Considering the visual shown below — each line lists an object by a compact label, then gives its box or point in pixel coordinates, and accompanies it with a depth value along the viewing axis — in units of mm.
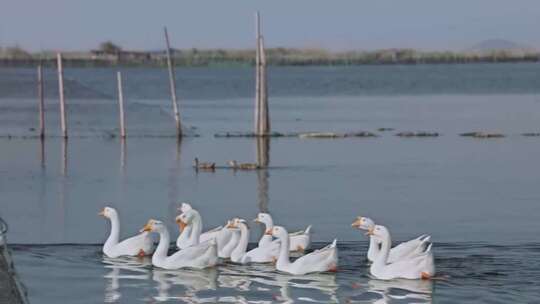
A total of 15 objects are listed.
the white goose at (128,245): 20297
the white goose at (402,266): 18188
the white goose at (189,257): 19422
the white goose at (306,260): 18688
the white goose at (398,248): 19234
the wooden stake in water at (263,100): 40688
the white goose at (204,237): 20453
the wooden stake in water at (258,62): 41322
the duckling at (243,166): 33066
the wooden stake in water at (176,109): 42434
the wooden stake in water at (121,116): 41188
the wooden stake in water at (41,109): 41906
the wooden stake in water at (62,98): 40594
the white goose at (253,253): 19875
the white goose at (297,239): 20562
